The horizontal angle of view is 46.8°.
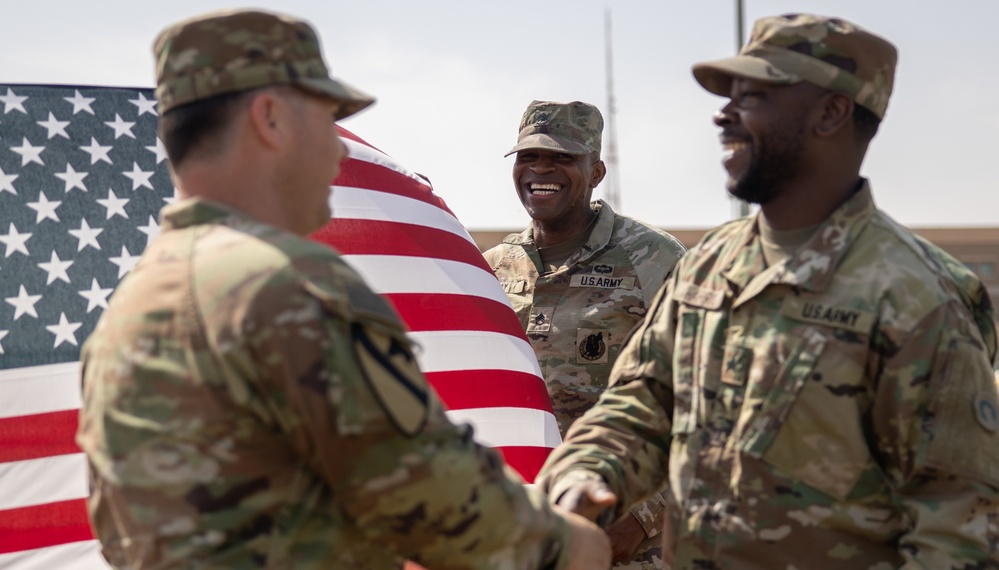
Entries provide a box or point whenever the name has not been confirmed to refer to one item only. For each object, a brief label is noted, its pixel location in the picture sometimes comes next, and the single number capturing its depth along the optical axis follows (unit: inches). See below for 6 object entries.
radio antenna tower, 1116.5
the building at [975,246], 1235.5
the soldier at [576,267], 198.8
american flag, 161.0
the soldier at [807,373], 101.4
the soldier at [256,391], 78.2
